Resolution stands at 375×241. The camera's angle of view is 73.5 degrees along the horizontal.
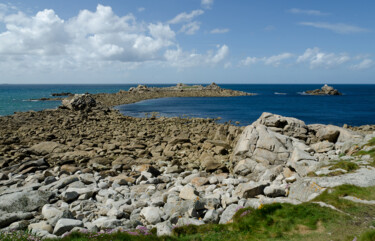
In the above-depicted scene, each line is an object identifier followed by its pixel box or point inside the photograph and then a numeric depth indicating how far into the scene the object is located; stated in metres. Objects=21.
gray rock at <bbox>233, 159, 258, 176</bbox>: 18.58
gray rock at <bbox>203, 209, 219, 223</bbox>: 11.18
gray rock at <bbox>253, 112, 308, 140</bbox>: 25.96
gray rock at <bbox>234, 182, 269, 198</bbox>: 13.09
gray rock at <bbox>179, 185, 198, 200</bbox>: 13.73
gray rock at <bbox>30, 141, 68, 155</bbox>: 25.44
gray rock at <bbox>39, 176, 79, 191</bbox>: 16.22
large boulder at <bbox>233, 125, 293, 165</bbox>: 19.50
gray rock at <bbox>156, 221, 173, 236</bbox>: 9.61
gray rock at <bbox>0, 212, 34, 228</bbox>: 11.40
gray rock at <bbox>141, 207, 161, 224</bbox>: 11.51
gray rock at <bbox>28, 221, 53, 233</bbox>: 10.59
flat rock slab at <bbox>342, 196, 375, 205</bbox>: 10.33
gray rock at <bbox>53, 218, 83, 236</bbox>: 10.27
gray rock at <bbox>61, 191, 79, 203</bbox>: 14.38
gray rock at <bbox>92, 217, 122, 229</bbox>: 10.78
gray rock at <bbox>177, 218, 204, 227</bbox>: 10.73
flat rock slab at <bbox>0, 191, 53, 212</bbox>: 13.05
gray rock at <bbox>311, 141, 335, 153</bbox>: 21.36
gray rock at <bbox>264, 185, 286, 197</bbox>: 12.92
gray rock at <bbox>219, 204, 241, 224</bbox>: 10.95
